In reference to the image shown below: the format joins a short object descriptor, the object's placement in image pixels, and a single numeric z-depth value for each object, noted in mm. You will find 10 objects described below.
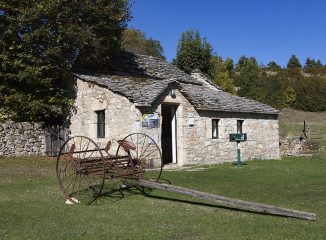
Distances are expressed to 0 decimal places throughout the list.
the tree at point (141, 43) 51125
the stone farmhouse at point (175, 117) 19047
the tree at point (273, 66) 92000
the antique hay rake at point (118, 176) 8555
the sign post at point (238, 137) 18797
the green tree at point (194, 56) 38906
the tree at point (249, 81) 55572
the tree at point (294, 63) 101612
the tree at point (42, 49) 20516
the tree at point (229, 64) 81575
